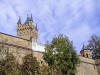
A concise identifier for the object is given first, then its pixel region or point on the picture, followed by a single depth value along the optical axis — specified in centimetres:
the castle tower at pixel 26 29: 5669
